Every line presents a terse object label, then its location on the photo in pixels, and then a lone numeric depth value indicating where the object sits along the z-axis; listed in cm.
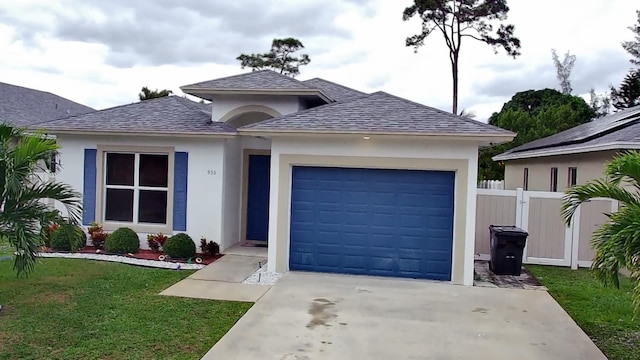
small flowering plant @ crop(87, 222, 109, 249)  1212
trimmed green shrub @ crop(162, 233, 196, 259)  1139
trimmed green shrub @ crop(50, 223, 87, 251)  1195
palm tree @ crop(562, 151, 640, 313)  577
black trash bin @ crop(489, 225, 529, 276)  1066
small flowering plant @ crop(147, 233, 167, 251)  1204
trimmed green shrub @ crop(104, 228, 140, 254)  1172
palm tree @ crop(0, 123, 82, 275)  707
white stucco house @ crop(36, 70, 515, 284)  978
